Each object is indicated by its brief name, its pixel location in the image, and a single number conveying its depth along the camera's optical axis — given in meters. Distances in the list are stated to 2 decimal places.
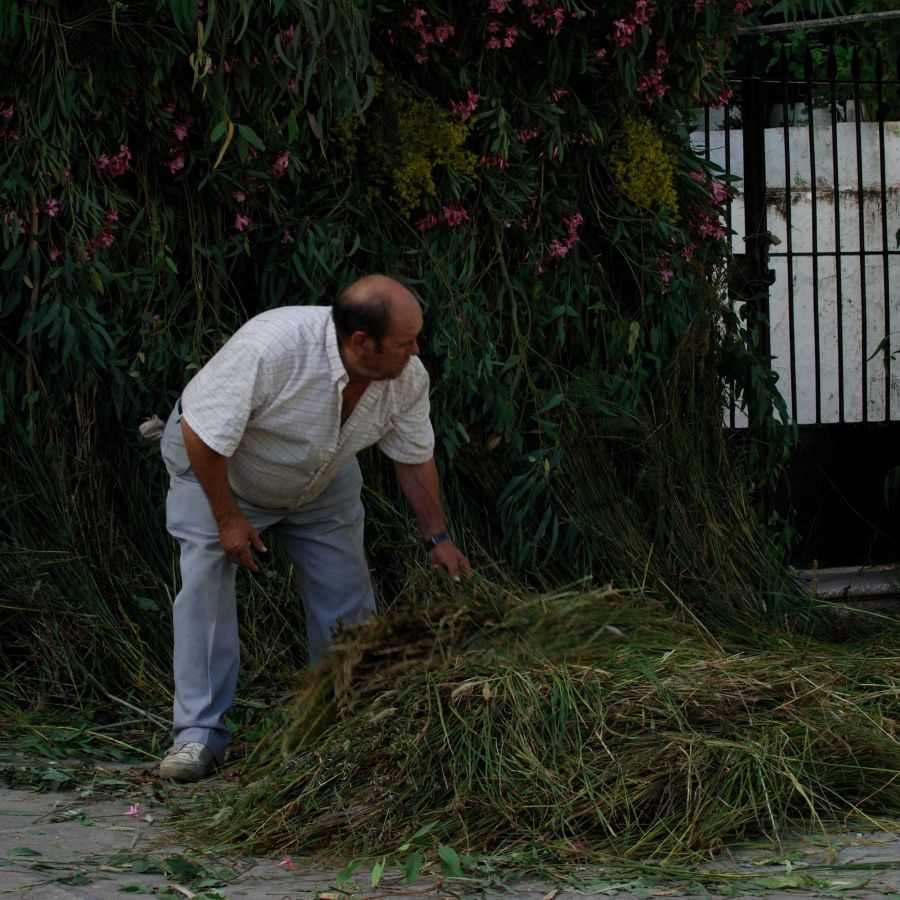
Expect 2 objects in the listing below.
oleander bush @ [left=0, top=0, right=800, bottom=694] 9.88
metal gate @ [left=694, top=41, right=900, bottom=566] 13.12
